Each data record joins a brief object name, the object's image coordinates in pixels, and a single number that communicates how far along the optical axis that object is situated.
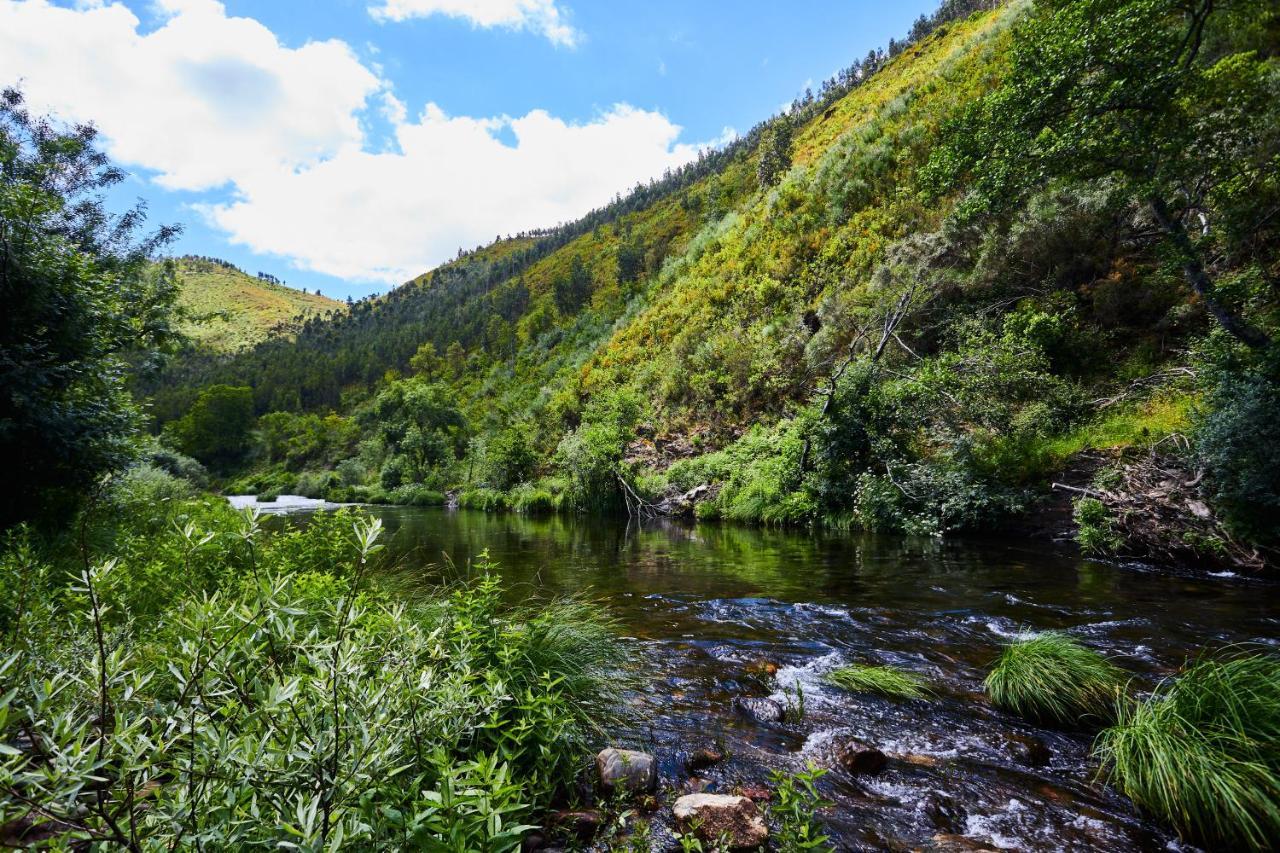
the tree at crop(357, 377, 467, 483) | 47.50
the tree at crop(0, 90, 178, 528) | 6.98
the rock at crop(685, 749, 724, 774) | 3.98
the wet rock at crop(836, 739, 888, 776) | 3.95
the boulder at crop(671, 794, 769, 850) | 2.96
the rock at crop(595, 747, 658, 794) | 3.49
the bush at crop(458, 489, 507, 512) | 32.91
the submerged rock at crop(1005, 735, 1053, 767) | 4.02
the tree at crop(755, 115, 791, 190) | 47.75
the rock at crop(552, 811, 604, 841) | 3.07
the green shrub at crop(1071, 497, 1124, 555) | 10.30
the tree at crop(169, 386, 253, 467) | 79.75
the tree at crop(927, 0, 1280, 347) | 10.34
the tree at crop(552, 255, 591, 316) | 70.62
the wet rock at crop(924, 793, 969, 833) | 3.39
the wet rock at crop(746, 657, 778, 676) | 5.83
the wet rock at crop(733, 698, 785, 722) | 4.79
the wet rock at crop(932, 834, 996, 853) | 3.17
